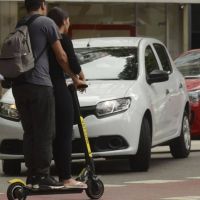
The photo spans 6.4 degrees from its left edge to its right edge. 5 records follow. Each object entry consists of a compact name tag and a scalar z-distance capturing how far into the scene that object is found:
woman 16.05
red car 29.56
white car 20.62
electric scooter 16.06
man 15.58
